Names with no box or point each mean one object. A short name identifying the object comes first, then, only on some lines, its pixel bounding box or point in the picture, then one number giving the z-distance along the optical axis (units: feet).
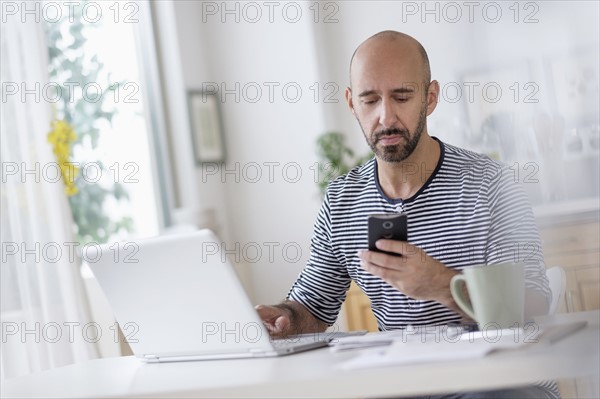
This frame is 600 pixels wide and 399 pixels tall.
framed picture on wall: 19.88
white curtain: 12.35
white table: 6.65
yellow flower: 13.16
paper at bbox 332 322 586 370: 7.39
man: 9.34
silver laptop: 8.31
